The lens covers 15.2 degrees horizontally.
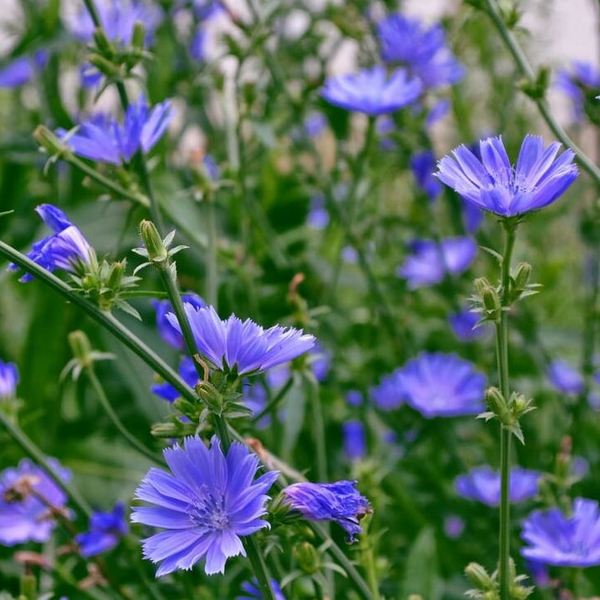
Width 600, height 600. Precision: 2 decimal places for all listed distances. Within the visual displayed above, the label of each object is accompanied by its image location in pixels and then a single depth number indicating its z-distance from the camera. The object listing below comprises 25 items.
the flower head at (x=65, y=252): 0.44
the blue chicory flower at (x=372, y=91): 0.62
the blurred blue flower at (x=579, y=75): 0.70
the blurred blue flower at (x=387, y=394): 0.73
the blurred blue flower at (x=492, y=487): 0.62
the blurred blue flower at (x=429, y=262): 0.81
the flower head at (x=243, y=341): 0.41
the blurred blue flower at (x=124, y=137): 0.52
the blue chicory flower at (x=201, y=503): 0.41
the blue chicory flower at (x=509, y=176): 0.43
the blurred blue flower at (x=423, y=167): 0.74
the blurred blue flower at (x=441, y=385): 0.67
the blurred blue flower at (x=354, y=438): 0.74
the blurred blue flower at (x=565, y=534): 0.50
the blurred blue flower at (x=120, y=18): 0.67
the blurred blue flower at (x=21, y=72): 0.91
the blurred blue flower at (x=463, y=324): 0.78
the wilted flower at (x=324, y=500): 0.42
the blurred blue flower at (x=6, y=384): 0.54
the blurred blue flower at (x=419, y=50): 0.73
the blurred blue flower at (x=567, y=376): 0.74
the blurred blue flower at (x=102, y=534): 0.54
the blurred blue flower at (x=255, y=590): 0.48
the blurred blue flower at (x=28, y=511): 0.59
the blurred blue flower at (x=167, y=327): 0.50
